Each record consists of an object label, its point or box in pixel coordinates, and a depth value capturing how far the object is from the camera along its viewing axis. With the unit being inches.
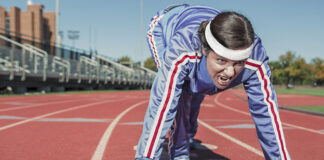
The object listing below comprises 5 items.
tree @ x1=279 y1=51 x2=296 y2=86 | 3051.9
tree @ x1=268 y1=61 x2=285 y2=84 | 3170.3
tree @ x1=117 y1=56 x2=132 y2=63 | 3461.9
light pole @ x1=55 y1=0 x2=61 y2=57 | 983.5
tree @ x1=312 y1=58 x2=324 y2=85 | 3149.6
